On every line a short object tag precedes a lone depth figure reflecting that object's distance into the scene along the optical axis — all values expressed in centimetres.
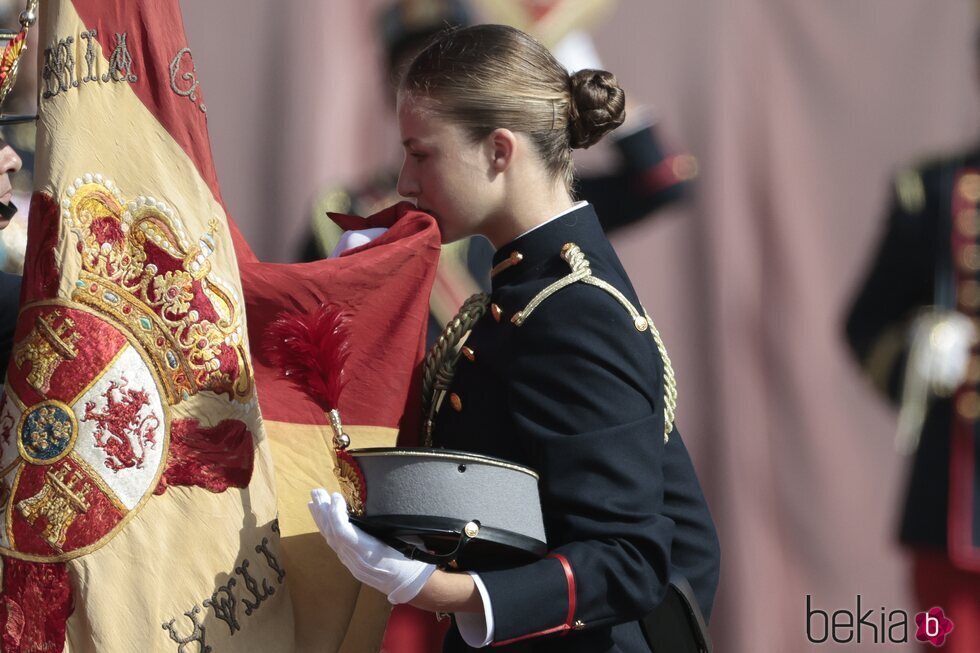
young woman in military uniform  931
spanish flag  935
